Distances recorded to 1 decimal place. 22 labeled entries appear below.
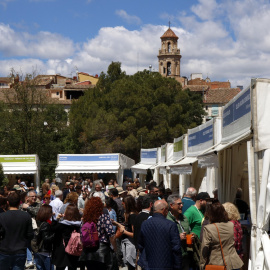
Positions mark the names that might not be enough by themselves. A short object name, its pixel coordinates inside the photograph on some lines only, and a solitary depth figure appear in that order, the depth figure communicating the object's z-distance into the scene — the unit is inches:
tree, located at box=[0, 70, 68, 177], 1941.4
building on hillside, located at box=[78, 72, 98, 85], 4680.1
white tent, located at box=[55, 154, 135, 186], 1266.0
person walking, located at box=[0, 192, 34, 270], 312.2
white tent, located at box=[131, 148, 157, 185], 1218.4
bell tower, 5344.5
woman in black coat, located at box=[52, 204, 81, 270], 354.9
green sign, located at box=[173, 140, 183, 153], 819.4
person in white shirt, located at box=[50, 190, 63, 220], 511.7
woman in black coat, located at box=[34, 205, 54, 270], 354.9
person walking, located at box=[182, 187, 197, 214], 412.8
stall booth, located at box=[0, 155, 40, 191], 1247.5
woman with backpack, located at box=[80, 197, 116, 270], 319.0
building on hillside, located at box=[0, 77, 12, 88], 4894.7
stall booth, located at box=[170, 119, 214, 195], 590.9
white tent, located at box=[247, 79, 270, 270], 318.0
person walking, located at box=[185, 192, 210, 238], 348.8
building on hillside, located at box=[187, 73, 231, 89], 4820.1
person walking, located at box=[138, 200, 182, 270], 267.9
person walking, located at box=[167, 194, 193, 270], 306.0
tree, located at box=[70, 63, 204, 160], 1996.8
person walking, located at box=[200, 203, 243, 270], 282.2
